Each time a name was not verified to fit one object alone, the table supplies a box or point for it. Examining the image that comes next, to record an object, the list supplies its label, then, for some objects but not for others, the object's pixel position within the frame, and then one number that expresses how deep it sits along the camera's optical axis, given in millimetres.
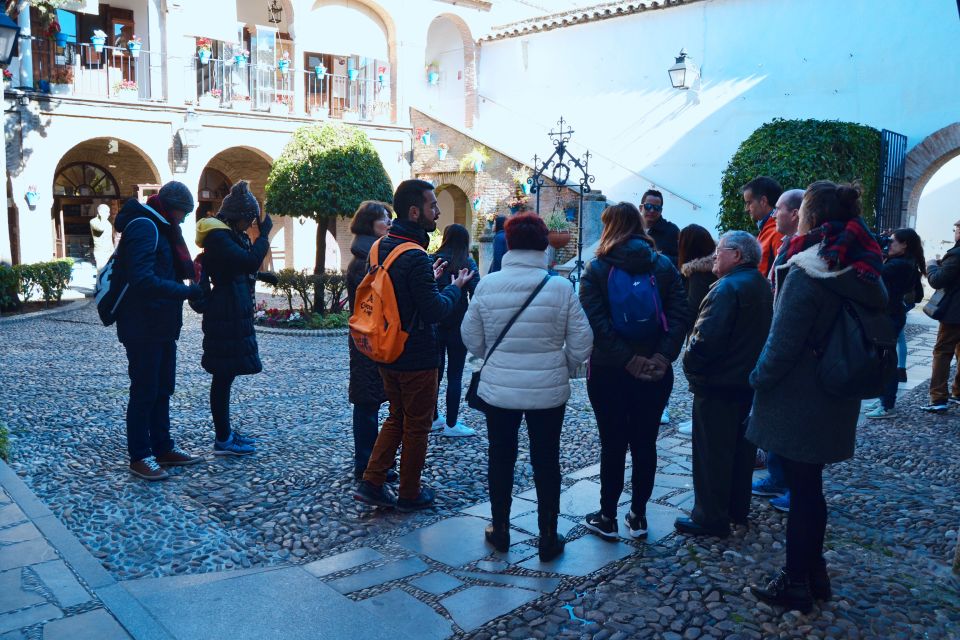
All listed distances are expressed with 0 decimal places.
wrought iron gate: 13281
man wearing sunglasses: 5605
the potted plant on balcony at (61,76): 15703
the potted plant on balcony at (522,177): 16853
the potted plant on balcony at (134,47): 15523
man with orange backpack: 3773
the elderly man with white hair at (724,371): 3650
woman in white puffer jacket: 3395
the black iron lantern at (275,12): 17969
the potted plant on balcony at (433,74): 22438
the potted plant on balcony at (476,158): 17625
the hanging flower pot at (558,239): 5297
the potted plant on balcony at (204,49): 16234
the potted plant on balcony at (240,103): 17219
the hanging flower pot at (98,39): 14961
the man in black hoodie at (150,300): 4328
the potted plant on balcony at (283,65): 17588
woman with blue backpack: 3584
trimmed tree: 12477
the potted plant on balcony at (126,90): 15938
